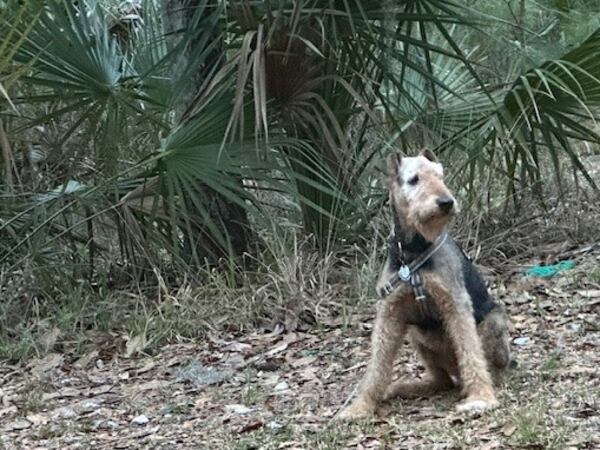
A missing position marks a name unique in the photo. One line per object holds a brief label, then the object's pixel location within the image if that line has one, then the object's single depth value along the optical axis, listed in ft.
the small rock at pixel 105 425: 18.62
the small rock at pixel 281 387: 19.69
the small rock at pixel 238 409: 18.26
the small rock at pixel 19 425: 19.08
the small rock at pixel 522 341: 20.55
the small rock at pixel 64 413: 19.54
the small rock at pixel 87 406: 20.01
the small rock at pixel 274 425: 16.62
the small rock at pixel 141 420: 18.66
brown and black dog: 16.33
